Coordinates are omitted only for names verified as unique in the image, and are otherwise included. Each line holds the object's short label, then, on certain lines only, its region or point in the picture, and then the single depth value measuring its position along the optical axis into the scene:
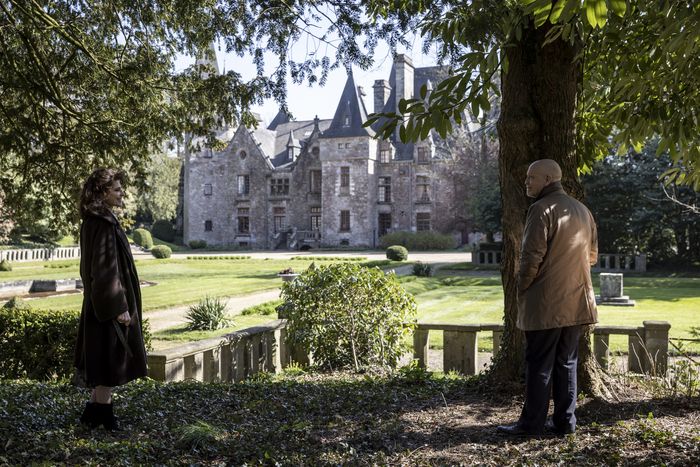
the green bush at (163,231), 50.16
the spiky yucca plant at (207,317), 10.46
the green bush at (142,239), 41.81
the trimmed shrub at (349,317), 6.43
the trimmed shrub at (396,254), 27.27
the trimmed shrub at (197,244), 46.28
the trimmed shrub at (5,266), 22.93
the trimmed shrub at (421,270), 20.75
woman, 3.79
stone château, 42.38
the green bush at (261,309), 12.17
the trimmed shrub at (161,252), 32.38
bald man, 3.59
